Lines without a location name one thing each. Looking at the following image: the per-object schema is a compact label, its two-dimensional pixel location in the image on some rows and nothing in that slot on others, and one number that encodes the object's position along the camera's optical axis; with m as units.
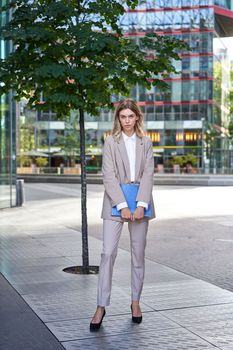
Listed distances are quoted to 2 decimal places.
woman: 5.20
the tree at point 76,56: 7.48
